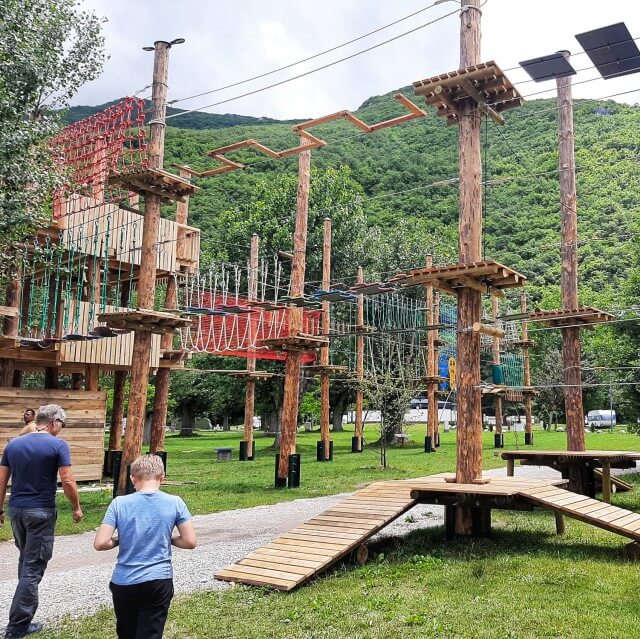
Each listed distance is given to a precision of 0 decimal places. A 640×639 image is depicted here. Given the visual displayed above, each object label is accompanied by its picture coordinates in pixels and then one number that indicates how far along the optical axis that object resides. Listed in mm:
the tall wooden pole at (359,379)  21578
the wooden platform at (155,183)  10930
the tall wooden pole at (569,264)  12312
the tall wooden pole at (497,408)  26609
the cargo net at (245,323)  13031
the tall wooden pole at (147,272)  11008
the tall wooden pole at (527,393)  26766
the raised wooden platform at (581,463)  10484
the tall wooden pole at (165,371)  15172
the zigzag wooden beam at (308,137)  10023
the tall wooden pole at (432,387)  24672
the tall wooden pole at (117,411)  18078
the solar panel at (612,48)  8586
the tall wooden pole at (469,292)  8453
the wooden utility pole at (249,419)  21422
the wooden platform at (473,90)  8336
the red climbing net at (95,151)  12227
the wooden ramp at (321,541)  6418
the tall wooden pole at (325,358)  19472
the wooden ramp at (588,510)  7059
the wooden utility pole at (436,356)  25422
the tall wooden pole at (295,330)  14039
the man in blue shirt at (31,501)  4887
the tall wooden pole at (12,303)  13302
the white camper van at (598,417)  50375
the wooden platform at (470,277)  8055
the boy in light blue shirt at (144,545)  3336
